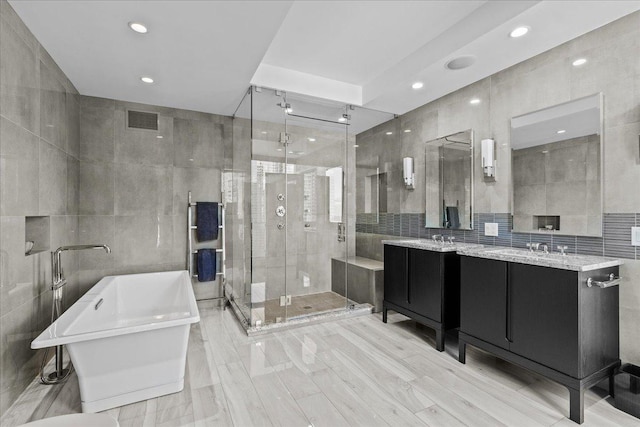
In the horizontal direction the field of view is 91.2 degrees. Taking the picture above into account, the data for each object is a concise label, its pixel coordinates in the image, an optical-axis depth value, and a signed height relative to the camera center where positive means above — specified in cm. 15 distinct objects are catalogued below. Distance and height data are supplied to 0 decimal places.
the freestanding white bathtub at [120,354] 188 -92
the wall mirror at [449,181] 317 +31
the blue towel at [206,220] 387 -12
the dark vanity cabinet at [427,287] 281 -73
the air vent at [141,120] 363 +106
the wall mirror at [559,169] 224 +33
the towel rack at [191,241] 386 -39
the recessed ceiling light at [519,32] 216 +125
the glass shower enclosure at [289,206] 329 +5
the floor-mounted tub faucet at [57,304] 230 -73
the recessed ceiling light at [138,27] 212 +126
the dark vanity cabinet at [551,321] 188 -74
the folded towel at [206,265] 386 -67
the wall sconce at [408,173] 384 +46
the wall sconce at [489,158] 288 +49
